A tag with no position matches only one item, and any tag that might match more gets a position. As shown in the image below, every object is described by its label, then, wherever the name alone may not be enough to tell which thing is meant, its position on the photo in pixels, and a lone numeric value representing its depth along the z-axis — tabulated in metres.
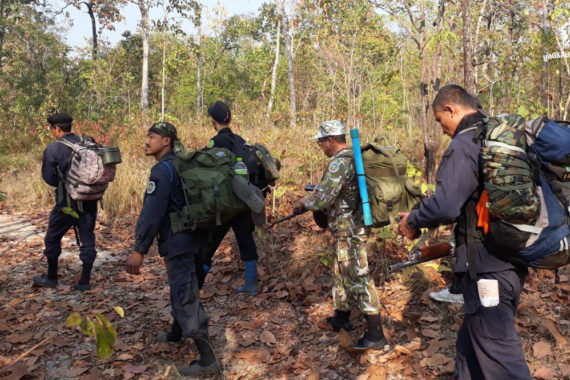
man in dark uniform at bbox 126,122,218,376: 3.21
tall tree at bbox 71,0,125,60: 25.31
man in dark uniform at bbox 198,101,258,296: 4.58
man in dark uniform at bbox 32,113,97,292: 4.89
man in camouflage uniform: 3.54
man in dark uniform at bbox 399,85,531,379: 2.27
